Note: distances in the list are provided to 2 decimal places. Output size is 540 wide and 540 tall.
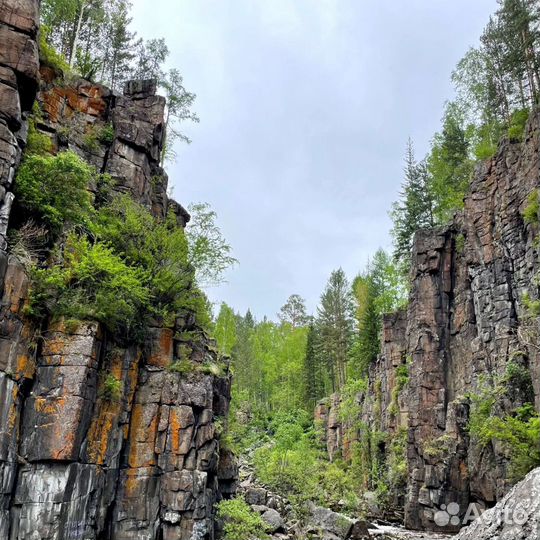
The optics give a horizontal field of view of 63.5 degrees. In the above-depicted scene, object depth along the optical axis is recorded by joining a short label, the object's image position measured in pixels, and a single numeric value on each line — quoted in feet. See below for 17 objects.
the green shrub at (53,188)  57.16
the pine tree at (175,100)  122.21
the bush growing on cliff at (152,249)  67.82
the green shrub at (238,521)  64.44
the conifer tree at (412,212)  149.28
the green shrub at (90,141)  75.82
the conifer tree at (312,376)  192.65
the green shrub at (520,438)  59.82
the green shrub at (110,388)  56.75
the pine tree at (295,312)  248.93
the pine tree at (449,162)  129.59
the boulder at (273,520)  80.04
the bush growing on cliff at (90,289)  54.08
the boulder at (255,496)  96.63
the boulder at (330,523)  80.68
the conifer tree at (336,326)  186.09
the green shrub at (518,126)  94.38
